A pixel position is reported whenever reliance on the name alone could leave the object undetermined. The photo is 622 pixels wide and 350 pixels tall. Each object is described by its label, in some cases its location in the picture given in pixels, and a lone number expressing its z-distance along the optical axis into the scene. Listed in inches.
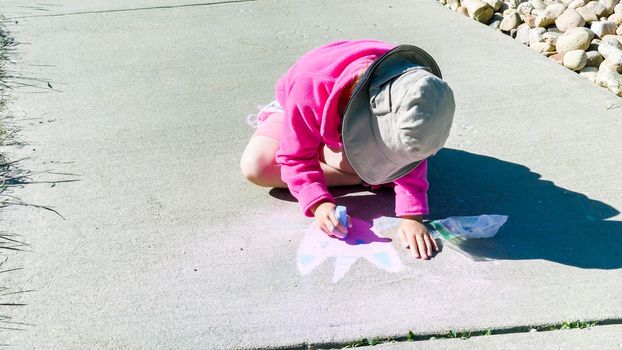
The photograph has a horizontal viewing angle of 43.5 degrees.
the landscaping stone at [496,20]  196.2
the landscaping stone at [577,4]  187.8
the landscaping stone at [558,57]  173.2
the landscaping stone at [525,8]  191.6
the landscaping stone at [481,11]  197.9
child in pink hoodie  96.1
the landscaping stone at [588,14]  184.4
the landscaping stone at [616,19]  181.8
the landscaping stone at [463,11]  205.3
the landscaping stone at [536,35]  181.5
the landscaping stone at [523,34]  185.5
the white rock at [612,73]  157.5
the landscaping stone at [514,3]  197.0
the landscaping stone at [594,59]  168.7
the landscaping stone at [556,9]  187.3
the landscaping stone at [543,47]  177.2
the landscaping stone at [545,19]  185.2
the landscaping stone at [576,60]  166.9
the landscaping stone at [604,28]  178.4
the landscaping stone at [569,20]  181.6
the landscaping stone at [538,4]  193.2
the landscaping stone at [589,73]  163.9
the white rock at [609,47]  166.6
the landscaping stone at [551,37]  177.5
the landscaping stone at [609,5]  185.2
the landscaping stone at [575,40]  171.5
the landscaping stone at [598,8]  184.5
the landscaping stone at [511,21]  190.4
